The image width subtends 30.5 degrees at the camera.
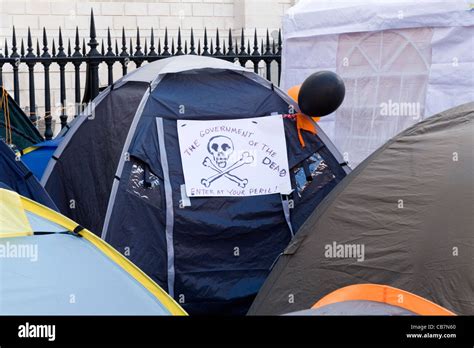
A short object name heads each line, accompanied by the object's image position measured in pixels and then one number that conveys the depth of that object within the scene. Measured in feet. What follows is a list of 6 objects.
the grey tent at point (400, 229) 12.28
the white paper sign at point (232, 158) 17.60
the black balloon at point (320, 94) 18.40
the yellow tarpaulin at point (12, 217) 12.13
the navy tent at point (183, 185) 17.34
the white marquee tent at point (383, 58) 23.84
